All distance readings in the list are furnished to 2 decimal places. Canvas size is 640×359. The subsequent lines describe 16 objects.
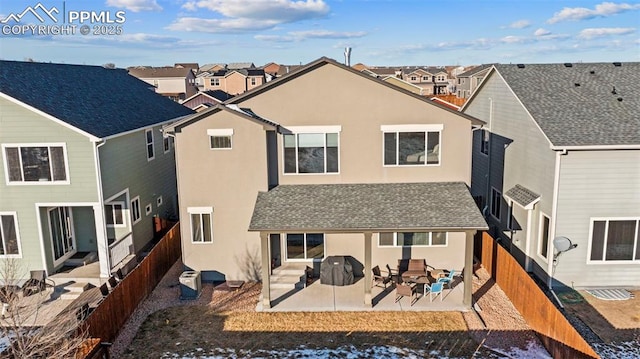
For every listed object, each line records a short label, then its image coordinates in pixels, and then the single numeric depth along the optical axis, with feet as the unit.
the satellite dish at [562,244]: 45.43
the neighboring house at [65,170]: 47.96
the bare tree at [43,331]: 28.40
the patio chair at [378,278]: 49.40
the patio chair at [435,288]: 45.24
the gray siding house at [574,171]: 46.11
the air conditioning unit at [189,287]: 47.80
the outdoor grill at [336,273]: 49.39
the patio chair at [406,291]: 46.24
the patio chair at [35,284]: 48.19
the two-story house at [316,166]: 48.98
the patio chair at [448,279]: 46.64
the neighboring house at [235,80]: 242.99
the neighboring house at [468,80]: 221.46
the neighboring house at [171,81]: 220.84
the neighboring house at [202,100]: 147.08
